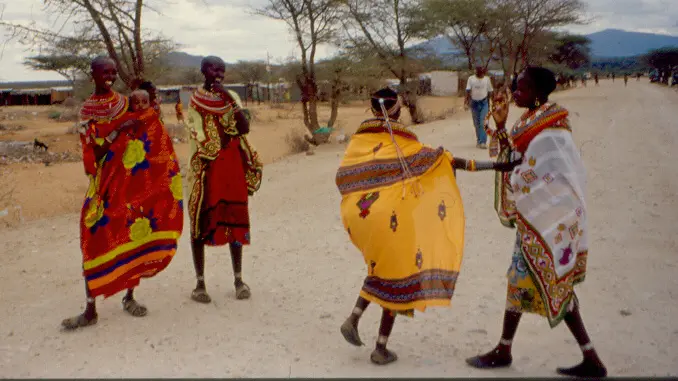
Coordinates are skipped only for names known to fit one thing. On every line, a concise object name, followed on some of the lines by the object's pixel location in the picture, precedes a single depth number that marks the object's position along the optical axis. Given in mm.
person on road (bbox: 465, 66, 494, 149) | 12156
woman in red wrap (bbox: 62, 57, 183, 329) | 4434
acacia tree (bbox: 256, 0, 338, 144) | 17859
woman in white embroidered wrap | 3396
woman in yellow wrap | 3535
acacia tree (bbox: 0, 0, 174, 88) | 10156
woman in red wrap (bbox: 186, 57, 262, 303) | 4871
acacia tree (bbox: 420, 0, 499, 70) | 29127
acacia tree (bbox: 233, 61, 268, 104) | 57750
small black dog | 21000
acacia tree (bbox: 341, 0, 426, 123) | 23406
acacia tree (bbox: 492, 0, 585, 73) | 33781
